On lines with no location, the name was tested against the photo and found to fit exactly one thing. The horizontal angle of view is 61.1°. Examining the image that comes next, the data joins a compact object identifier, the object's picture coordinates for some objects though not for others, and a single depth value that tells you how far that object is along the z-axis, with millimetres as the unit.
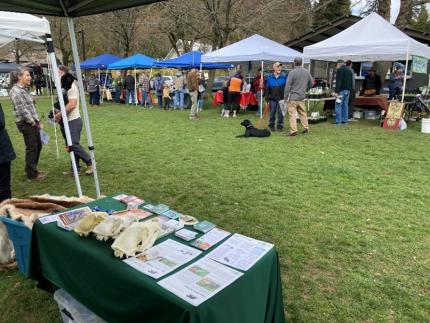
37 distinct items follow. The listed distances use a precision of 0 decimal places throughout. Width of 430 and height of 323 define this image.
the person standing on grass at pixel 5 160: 4000
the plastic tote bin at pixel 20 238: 2896
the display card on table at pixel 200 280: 1625
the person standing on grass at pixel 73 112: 5418
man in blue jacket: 9992
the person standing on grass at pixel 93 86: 18625
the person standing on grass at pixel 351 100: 10961
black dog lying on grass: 9234
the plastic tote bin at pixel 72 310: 2172
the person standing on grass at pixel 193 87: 12967
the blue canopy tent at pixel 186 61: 16584
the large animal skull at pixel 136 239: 1925
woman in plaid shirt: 5266
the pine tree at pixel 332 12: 29141
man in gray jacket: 9008
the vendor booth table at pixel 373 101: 11547
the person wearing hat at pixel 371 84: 12531
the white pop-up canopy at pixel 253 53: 12859
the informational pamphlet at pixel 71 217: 2314
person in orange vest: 13398
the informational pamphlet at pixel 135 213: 2432
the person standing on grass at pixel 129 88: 19219
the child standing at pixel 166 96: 16766
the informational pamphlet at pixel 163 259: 1816
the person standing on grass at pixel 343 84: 10523
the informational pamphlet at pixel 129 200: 2718
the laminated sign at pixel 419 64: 11333
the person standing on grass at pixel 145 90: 18078
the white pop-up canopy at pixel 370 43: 9734
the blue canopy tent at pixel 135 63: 18234
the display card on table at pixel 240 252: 1914
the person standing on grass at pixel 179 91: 16344
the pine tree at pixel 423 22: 28969
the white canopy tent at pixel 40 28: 3789
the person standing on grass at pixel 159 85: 17672
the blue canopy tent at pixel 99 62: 21531
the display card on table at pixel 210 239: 2083
